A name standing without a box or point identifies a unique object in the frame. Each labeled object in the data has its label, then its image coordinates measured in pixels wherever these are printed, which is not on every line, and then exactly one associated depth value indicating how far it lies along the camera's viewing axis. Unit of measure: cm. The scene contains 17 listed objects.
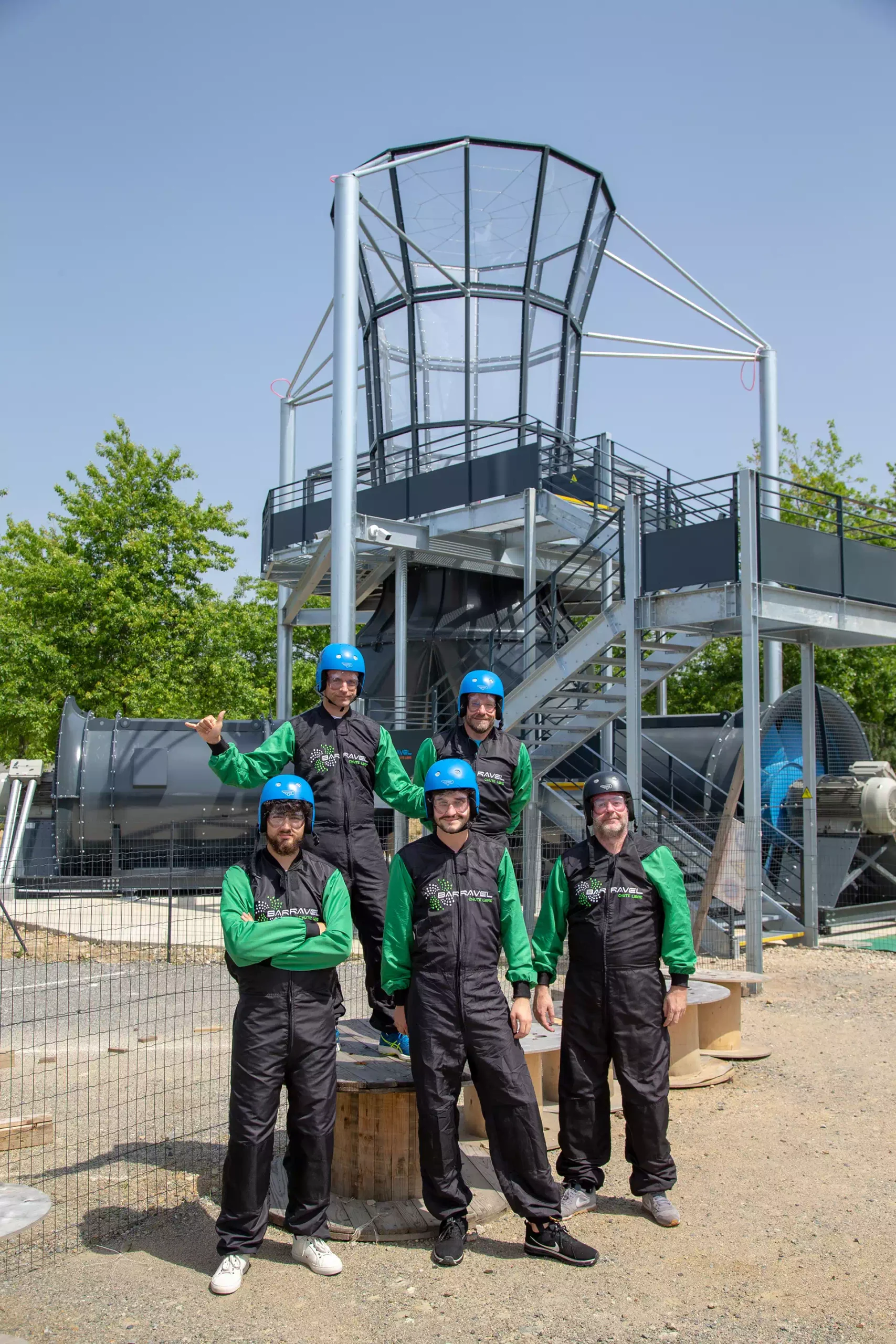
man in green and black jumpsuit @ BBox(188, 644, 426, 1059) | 616
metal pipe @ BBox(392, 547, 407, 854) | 1812
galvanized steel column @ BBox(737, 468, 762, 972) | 1177
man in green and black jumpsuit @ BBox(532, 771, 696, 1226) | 548
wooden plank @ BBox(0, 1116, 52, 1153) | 632
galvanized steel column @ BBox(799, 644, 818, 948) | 1396
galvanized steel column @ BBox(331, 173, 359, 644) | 1496
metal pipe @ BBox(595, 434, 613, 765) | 1683
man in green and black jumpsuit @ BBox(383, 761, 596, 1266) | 504
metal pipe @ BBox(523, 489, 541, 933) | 1165
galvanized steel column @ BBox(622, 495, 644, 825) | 1277
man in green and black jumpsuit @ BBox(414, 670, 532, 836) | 659
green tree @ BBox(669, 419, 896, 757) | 2564
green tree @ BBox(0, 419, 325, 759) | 2688
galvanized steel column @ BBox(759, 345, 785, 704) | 2041
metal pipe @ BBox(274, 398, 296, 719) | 2178
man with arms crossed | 484
